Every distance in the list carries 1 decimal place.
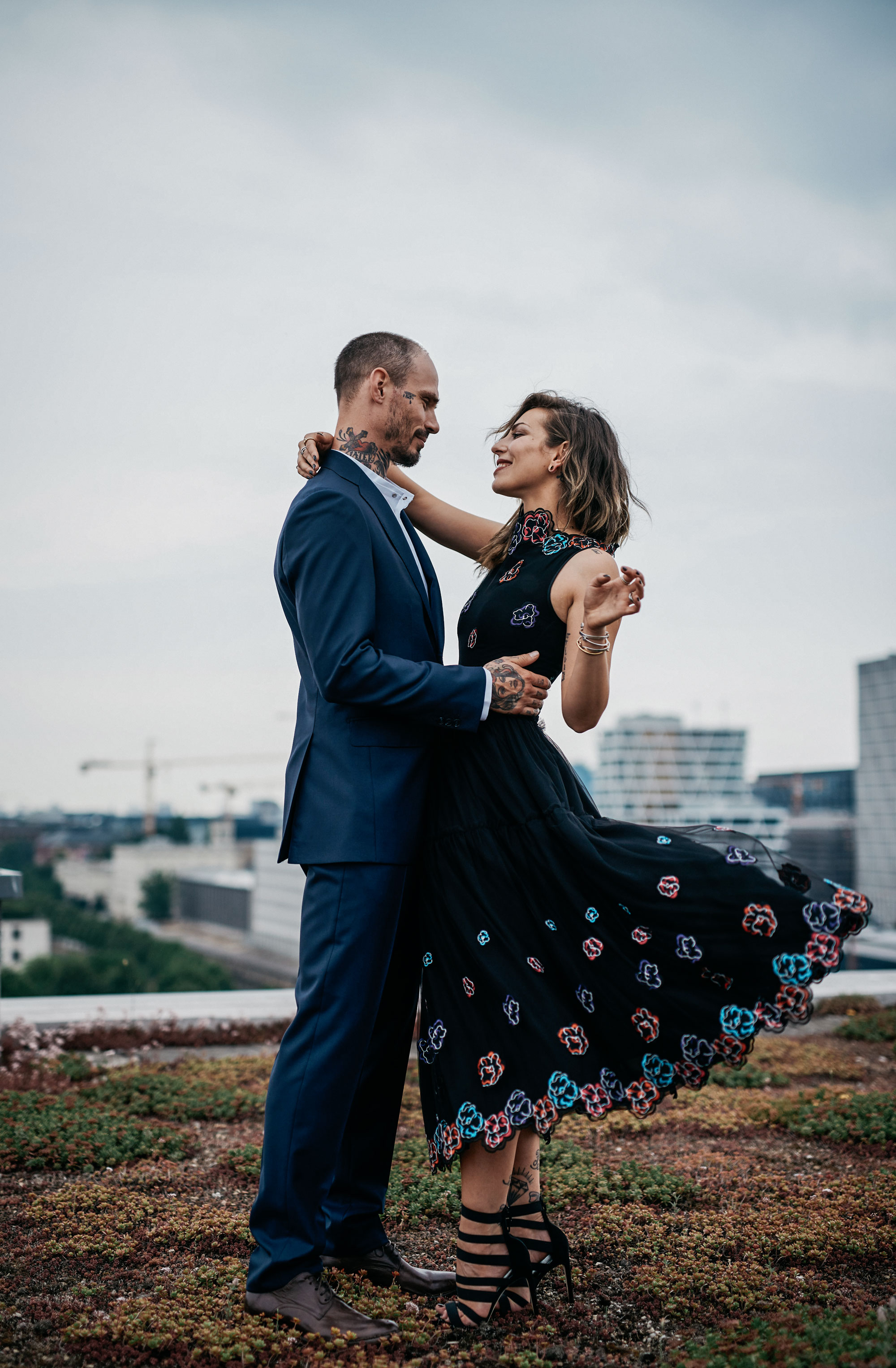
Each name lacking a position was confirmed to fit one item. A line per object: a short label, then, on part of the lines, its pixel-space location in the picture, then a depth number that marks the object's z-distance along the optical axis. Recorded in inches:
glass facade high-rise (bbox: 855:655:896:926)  3631.9
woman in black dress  95.3
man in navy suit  96.5
